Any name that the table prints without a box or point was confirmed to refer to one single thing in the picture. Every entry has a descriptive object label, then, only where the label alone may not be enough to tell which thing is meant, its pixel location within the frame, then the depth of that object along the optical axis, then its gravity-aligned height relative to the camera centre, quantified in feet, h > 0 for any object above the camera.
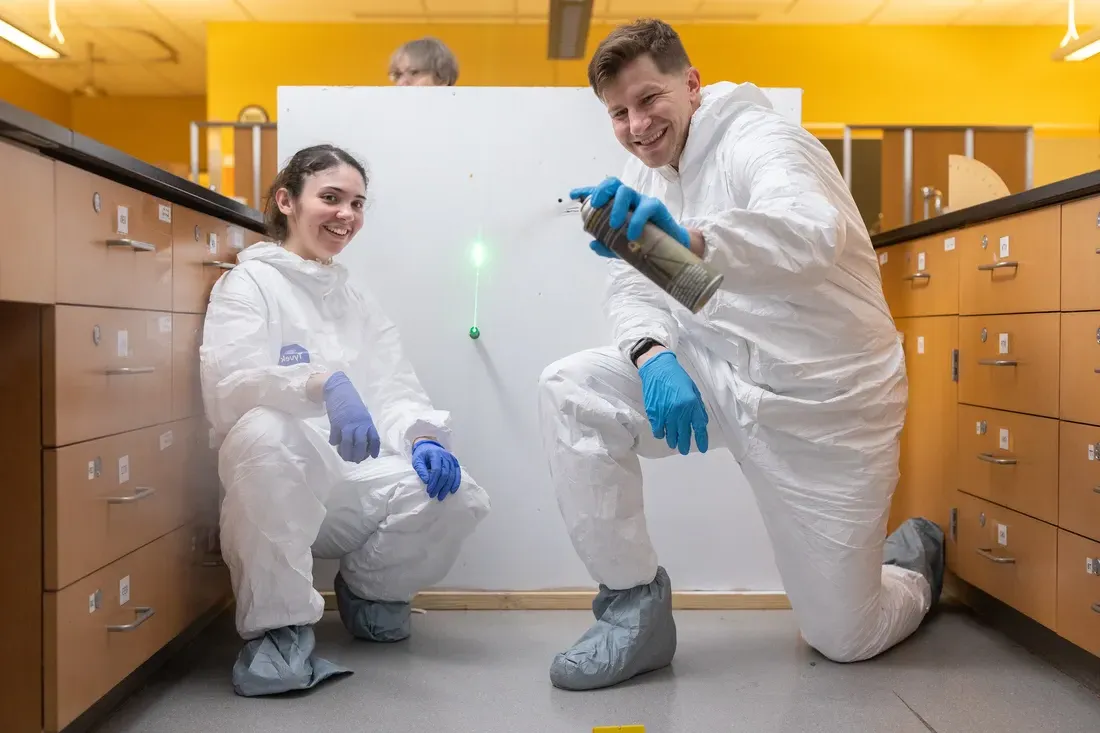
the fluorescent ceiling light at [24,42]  14.61 +5.24
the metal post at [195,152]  9.00 +2.09
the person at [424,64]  8.98 +2.90
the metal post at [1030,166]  8.61 +1.85
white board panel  6.61 +0.55
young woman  4.85 -0.51
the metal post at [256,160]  8.16 +1.76
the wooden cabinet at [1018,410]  4.98 -0.32
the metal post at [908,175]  8.47 +1.72
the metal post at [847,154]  8.20 +1.85
